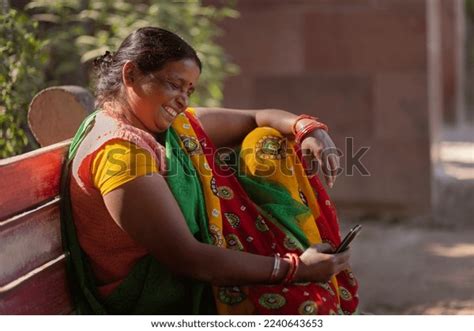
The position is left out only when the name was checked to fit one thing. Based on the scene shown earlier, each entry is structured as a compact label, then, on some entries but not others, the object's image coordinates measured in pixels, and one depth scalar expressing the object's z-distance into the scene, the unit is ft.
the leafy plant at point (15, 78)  23.11
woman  15.93
